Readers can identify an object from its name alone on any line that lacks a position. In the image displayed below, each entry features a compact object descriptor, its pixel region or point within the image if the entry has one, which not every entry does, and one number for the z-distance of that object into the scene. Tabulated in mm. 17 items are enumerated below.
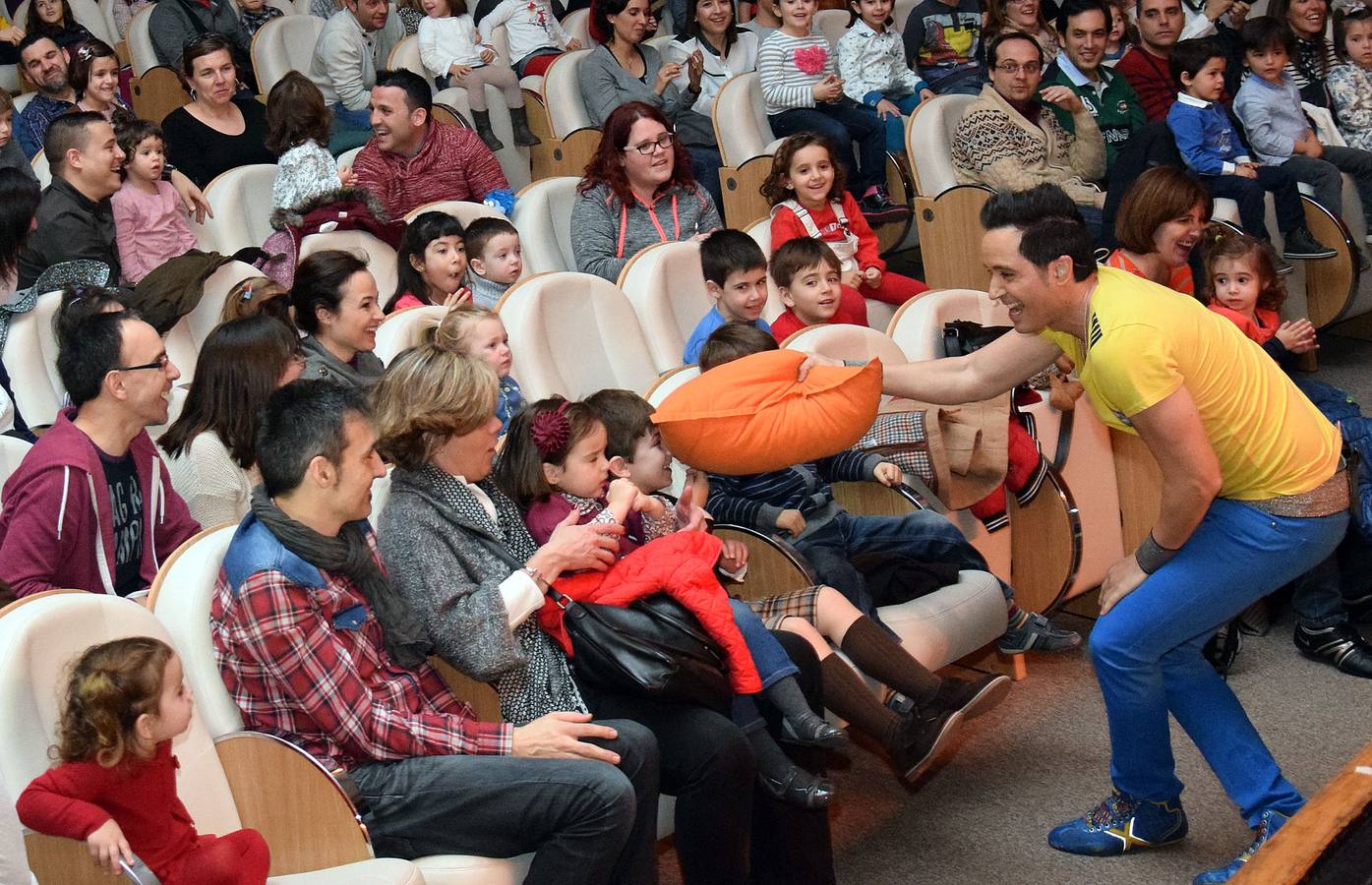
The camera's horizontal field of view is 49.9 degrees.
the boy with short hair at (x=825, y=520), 3186
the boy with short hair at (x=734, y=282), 4020
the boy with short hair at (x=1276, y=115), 5707
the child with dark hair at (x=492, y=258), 4293
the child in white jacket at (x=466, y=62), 5969
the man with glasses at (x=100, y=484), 2572
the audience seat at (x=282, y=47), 6207
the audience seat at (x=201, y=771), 2045
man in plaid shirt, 2213
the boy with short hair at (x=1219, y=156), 5320
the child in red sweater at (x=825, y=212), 4844
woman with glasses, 4738
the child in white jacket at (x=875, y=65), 6125
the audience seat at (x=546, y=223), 4871
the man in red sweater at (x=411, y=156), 4938
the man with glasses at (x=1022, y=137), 5418
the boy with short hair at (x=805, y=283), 4102
